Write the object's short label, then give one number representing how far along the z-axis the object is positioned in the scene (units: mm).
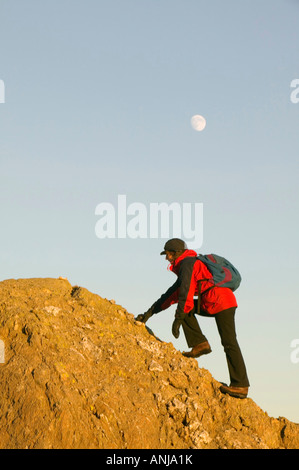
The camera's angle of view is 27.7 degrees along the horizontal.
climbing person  10258
